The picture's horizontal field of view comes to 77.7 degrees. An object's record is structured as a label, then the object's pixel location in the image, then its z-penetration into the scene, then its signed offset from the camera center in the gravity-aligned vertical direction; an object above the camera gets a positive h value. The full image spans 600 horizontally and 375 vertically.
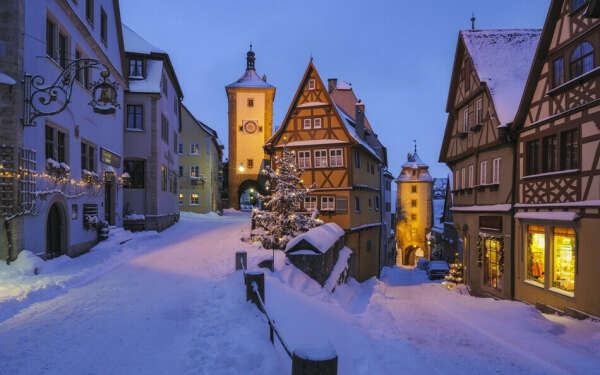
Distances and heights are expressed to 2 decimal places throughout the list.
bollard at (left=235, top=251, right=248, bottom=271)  11.71 -2.38
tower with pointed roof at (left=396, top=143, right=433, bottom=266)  53.19 -3.40
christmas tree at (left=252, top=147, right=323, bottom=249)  17.09 -1.49
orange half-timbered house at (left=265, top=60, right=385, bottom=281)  23.95 +2.06
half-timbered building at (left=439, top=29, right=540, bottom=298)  15.38 +1.94
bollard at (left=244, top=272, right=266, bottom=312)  8.18 -2.16
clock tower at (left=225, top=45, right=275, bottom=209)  42.97 +6.44
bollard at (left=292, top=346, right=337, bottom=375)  4.20 -2.02
